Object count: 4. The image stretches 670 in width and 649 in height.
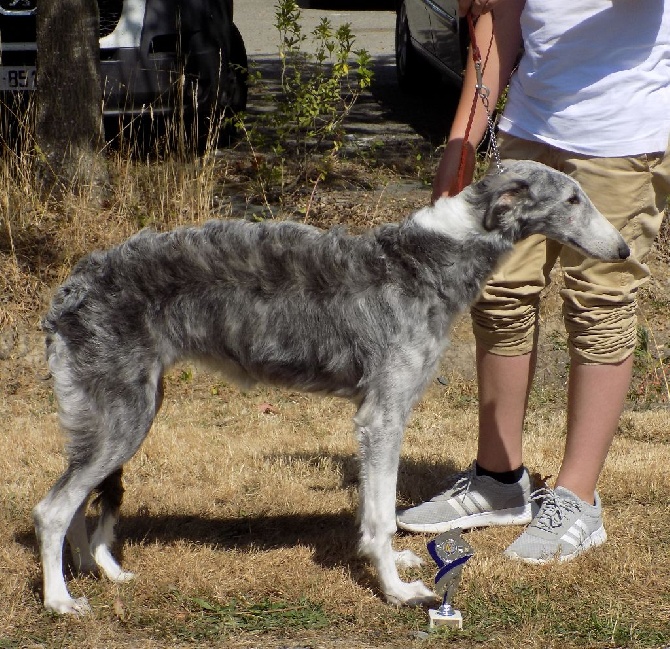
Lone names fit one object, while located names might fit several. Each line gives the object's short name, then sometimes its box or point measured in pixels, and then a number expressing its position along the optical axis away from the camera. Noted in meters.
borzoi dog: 7.60
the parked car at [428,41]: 18.86
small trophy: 7.27
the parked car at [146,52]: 15.68
